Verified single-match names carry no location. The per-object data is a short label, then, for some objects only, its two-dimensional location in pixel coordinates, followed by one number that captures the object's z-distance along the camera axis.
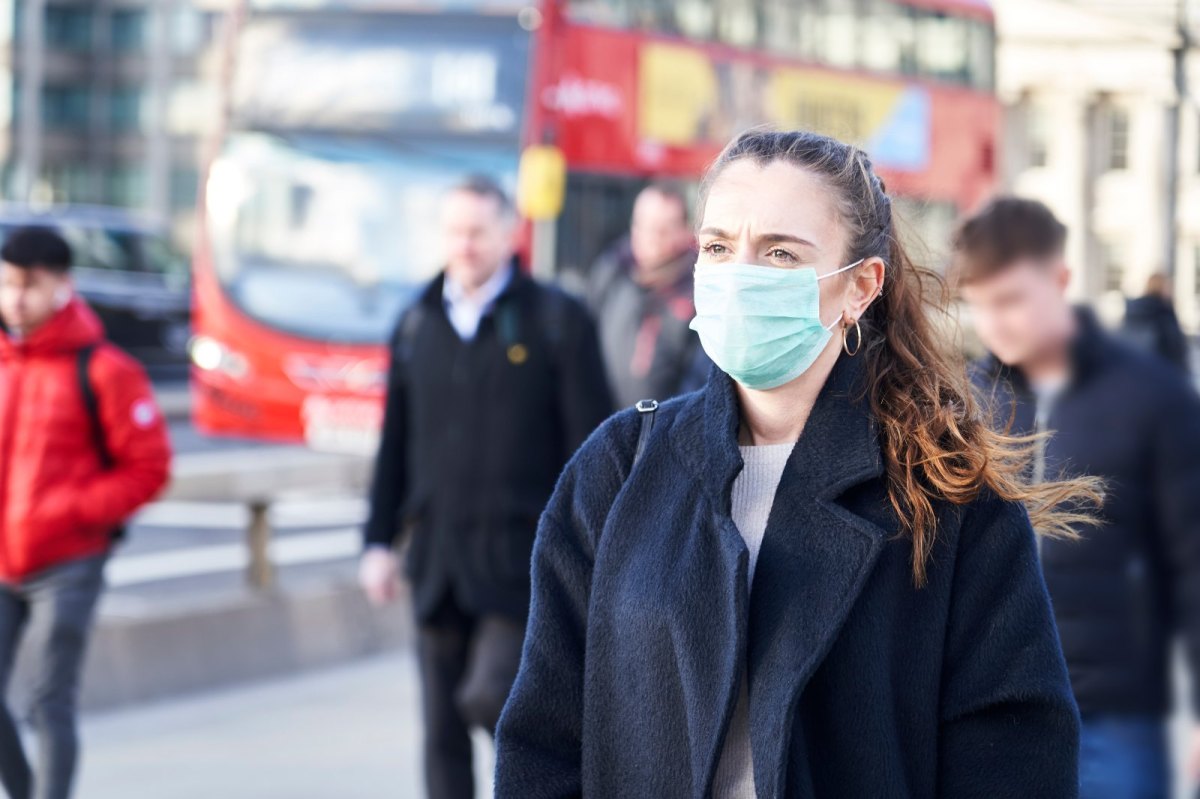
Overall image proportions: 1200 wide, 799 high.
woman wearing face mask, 3.52
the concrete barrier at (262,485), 12.83
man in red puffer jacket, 7.90
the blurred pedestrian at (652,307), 10.50
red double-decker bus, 20.87
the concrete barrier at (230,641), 11.39
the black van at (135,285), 35.67
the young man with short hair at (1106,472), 5.72
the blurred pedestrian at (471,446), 7.71
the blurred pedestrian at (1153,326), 9.36
